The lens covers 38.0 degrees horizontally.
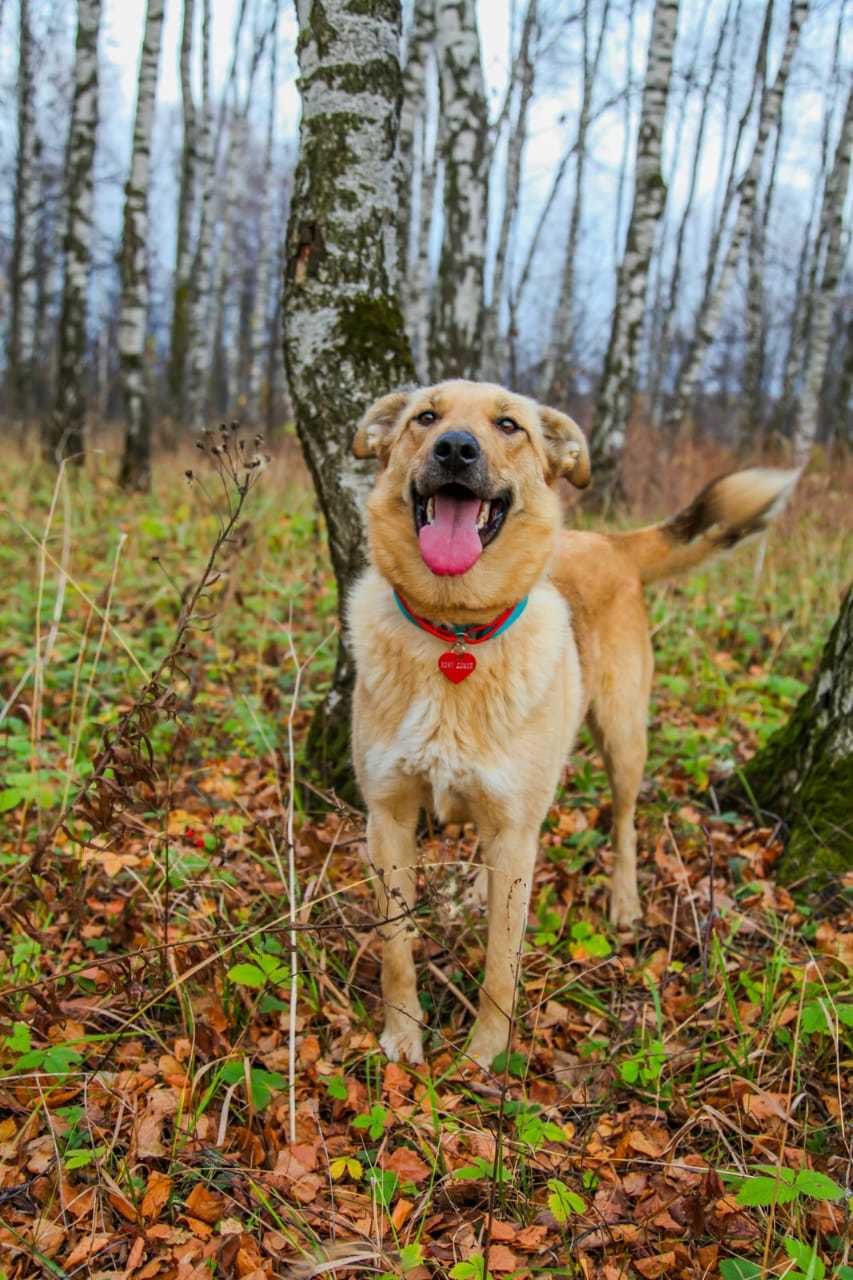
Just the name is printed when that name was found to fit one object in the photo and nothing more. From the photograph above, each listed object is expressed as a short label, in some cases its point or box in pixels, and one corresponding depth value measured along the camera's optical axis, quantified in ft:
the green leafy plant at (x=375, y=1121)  3.18
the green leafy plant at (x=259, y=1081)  3.24
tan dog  3.60
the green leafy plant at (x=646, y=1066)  3.31
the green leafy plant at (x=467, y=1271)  2.80
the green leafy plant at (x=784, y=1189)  2.73
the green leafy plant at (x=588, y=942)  3.84
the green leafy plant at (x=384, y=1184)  2.99
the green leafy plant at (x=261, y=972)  3.27
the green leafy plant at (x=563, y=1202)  2.90
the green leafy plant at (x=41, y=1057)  3.12
